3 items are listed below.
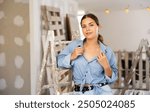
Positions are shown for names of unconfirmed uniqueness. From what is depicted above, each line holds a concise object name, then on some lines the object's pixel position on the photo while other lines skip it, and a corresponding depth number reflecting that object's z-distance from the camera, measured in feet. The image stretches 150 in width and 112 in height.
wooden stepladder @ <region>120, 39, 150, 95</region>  19.38
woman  10.00
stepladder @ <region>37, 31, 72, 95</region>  13.71
